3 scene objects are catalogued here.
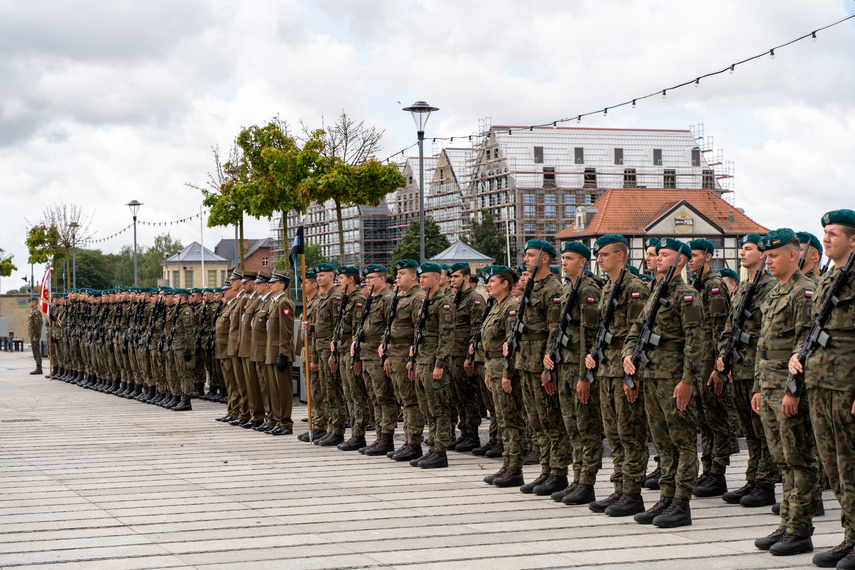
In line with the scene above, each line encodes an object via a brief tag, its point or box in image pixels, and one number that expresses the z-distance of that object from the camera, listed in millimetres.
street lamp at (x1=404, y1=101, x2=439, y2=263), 18297
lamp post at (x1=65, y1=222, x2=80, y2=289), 44847
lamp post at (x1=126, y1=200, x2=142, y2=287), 38469
